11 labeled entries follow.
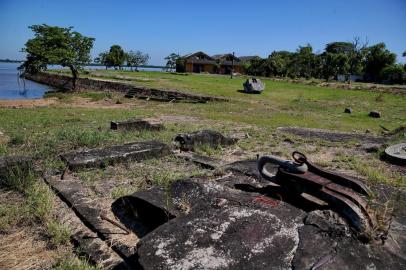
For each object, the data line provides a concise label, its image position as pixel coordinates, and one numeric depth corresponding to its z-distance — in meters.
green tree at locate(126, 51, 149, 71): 67.38
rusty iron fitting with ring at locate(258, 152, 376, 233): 2.51
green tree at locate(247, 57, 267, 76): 51.22
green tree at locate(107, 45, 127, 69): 64.72
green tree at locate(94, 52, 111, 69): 66.00
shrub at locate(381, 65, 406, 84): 42.16
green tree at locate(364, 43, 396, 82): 46.41
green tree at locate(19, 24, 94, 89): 24.78
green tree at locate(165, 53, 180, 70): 63.58
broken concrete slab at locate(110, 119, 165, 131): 8.34
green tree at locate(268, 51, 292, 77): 49.81
